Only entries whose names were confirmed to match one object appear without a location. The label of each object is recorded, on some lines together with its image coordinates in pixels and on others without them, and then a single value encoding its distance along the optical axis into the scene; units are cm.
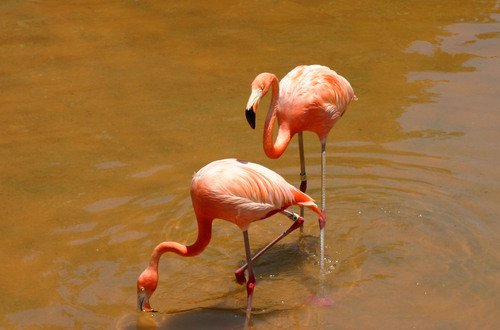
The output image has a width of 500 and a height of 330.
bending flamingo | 910
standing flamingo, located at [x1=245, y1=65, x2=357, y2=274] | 1009
